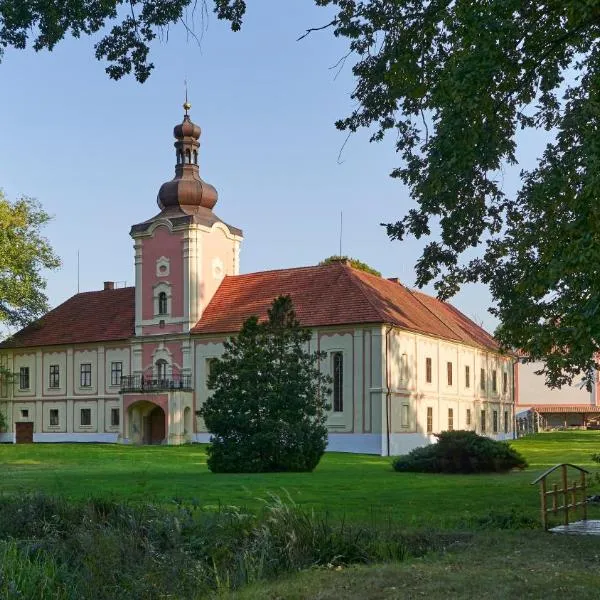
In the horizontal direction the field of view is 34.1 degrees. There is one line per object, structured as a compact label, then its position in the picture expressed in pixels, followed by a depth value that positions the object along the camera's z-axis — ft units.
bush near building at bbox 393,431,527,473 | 89.40
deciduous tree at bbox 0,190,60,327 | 184.03
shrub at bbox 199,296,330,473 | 90.94
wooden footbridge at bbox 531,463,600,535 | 43.06
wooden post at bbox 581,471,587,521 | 46.88
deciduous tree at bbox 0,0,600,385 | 39.17
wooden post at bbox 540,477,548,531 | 42.98
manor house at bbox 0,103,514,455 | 151.02
